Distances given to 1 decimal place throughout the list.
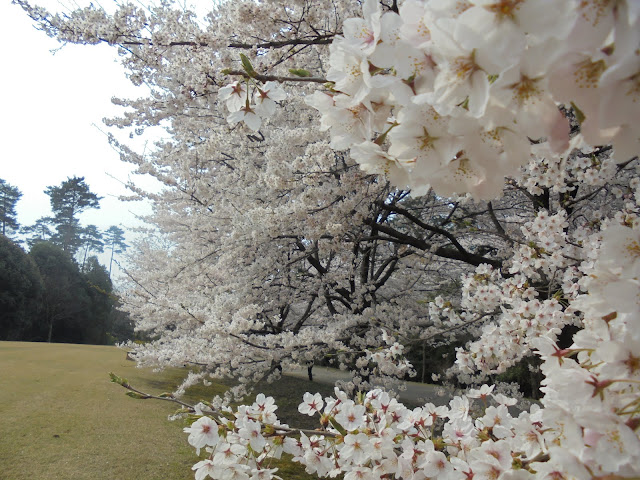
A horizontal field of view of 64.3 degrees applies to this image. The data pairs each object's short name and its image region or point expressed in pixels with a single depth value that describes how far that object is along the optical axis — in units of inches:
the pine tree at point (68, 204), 929.3
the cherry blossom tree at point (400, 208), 9.8
